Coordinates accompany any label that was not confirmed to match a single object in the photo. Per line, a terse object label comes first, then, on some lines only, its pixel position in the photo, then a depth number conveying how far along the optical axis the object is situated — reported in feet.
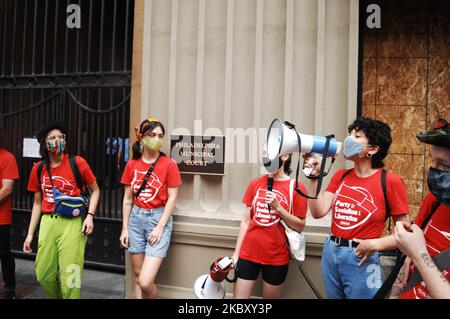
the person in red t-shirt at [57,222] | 15.69
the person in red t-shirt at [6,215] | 18.07
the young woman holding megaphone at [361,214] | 11.28
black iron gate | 22.21
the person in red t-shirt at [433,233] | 7.50
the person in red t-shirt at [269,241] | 14.01
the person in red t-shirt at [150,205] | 16.03
